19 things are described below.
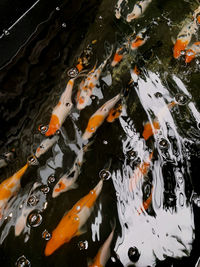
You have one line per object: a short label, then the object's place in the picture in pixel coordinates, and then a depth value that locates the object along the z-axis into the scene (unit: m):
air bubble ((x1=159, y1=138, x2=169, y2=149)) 0.77
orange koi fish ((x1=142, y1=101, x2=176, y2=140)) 0.78
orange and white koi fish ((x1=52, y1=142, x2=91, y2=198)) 0.75
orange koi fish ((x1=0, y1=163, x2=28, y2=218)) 0.75
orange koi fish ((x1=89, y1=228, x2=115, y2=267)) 0.68
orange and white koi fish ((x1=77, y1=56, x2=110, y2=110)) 0.84
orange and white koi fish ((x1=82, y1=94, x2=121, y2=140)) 0.81
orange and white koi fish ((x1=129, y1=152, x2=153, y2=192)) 0.74
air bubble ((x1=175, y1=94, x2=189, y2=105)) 0.81
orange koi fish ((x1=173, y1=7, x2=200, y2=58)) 0.85
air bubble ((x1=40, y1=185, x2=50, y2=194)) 0.75
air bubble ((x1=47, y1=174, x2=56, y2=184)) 0.76
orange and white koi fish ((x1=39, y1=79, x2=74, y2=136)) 0.83
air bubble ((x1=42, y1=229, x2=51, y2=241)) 0.70
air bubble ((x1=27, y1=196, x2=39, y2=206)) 0.74
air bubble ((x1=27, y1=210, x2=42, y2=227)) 0.72
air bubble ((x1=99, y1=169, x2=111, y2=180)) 0.75
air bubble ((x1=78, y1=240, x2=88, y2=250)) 0.69
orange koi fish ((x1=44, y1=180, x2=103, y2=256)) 0.70
